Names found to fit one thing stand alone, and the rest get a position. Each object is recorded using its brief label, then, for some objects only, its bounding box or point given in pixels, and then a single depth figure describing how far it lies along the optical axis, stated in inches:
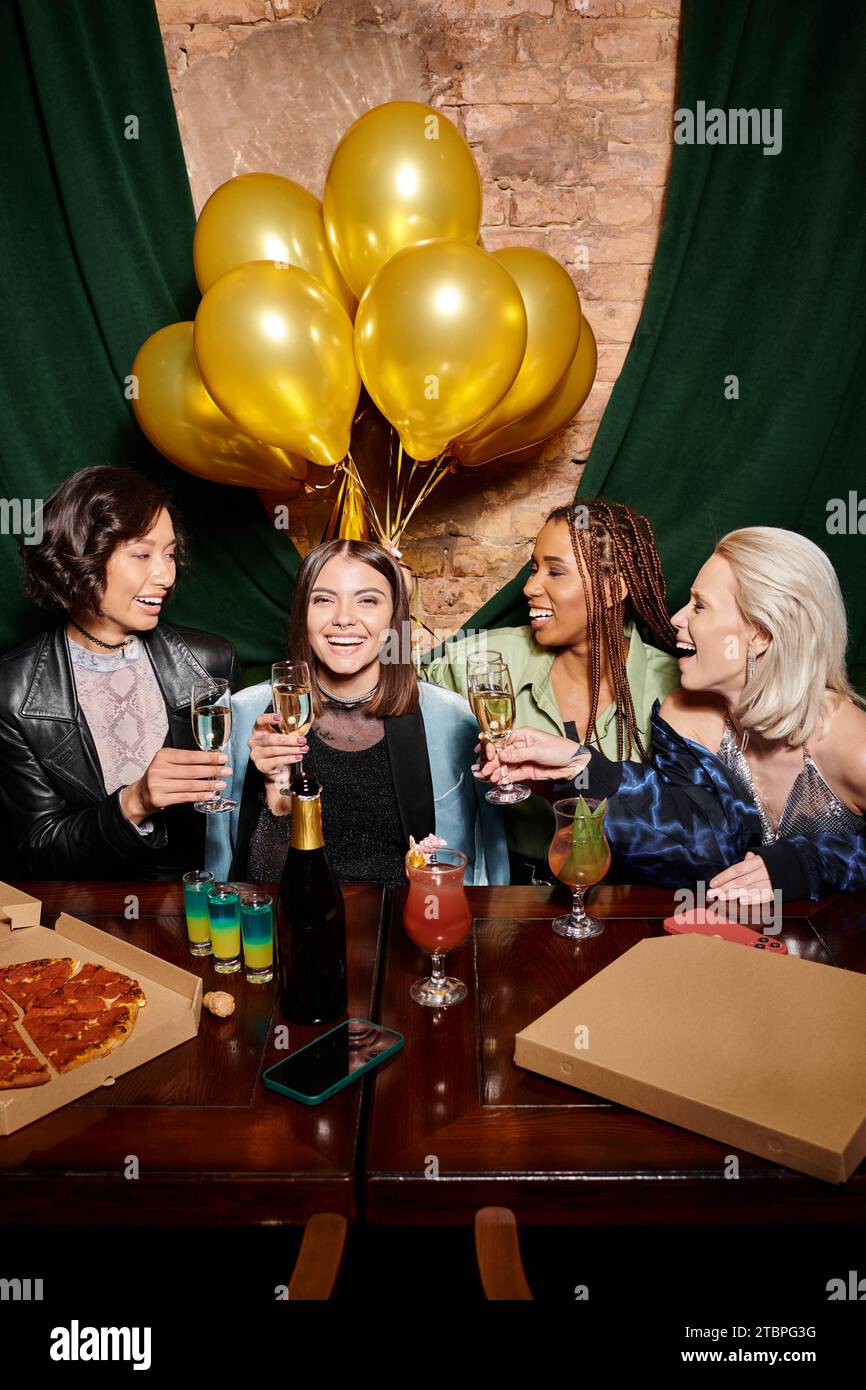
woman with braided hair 98.9
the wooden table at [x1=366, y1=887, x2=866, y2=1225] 43.0
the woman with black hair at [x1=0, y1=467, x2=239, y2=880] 89.3
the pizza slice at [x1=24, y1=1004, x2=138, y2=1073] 48.1
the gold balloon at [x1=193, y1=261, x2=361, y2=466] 83.1
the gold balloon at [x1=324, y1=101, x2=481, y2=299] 87.4
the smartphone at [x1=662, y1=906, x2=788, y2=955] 60.4
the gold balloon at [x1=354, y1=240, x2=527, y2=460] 80.7
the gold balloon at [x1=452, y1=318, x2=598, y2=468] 102.9
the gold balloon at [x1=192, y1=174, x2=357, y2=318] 93.7
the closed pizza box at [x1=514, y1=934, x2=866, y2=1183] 44.0
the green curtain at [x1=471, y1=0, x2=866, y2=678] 104.0
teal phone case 47.1
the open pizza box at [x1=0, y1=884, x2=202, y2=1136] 46.6
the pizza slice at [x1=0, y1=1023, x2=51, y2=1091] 46.4
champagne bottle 53.1
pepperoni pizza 47.7
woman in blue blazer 86.2
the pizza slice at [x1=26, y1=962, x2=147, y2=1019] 51.6
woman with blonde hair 76.4
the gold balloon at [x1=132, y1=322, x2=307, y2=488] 95.5
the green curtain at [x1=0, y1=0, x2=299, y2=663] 105.0
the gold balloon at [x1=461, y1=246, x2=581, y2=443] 93.2
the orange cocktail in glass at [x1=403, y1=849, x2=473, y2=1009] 55.9
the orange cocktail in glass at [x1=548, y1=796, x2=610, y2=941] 62.3
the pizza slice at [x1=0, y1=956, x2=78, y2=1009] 53.4
